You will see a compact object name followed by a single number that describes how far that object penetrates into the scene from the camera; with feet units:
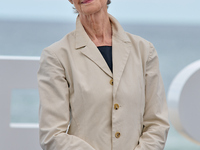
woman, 12.69
